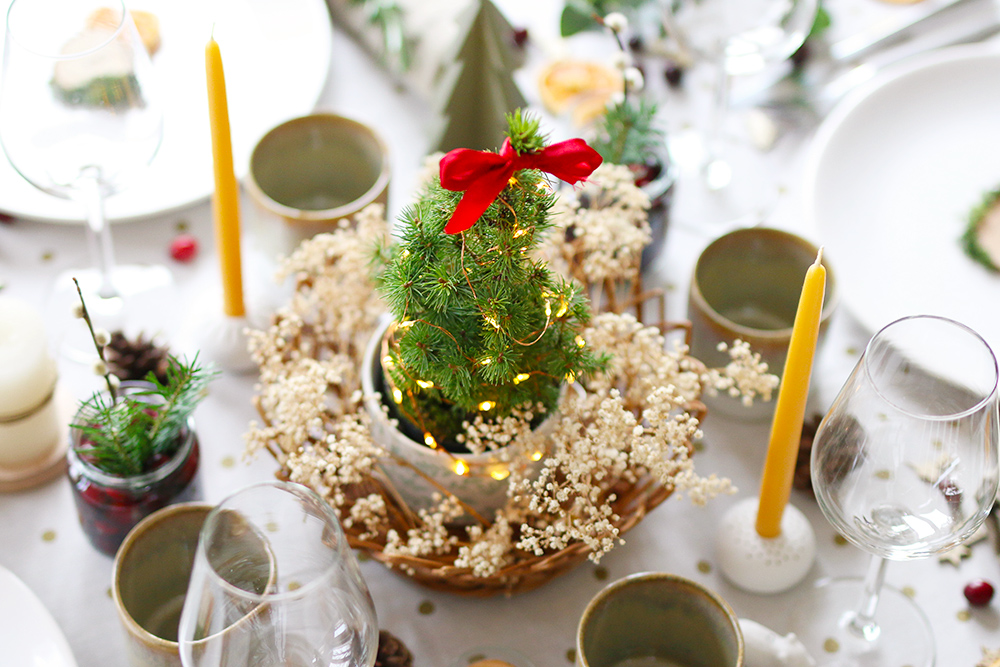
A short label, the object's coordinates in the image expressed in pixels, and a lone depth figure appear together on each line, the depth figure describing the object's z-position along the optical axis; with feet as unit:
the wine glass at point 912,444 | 1.90
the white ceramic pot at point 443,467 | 2.22
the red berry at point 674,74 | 3.61
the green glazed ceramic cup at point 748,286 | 2.69
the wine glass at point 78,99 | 2.37
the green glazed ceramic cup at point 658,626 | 2.07
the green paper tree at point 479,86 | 3.08
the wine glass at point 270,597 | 1.73
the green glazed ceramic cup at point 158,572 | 2.00
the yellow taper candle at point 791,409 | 2.01
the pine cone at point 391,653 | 2.27
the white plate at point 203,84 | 3.11
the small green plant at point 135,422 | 2.27
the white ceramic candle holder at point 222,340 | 2.83
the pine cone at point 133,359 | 2.67
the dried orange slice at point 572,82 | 3.46
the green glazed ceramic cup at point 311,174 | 2.79
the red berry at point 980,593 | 2.45
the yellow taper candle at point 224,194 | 2.38
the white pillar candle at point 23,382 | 2.45
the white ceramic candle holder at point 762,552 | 2.45
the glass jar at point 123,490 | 2.33
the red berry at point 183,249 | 3.14
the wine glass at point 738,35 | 3.11
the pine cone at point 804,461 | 2.62
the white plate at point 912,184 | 2.98
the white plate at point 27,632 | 2.20
